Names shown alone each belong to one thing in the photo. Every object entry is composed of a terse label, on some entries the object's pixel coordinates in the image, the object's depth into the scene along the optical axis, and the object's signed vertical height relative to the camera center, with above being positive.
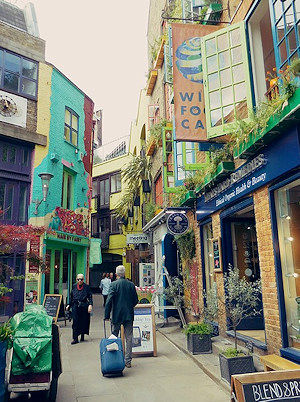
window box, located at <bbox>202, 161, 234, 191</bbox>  7.52 +2.16
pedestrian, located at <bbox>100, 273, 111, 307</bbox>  15.84 -0.25
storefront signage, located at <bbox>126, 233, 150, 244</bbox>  16.64 +1.76
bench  4.55 -1.12
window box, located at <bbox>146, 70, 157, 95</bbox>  16.99 +9.19
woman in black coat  9.58 -0.72
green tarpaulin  4.83 -0.80
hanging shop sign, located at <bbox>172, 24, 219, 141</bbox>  7.88 +4.19
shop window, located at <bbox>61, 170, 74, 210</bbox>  16.11 +3.91
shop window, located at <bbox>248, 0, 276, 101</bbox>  7.05 +4.55
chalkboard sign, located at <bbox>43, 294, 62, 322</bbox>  11.78 -0.72
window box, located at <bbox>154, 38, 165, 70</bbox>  15.16 +9.06
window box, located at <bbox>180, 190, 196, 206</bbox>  10.23 +2.18
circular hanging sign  10.48 +1.52
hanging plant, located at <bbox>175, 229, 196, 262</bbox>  10.84 +0.94
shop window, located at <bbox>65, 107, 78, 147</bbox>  16.67 +6.91
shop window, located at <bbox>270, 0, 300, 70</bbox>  5.37 +3.72
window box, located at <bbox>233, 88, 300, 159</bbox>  4.93 +2.12
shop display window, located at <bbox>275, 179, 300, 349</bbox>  5.76 +0.46
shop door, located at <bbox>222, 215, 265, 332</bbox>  8.50 +0.71
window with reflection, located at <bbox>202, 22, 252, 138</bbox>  7.12 +3.85
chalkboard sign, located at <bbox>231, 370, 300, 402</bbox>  3.63 -1.09
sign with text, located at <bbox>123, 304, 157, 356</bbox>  7.88 -1.14
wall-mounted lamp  12.69 +3.37
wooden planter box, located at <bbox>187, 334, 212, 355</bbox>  7.62 -1.36
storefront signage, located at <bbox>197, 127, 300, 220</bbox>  5.31 +1.78
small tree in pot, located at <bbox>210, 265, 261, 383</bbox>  5.54 -1.15
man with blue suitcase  7.06 -0.54
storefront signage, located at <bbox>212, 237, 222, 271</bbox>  8.52 +0.52
